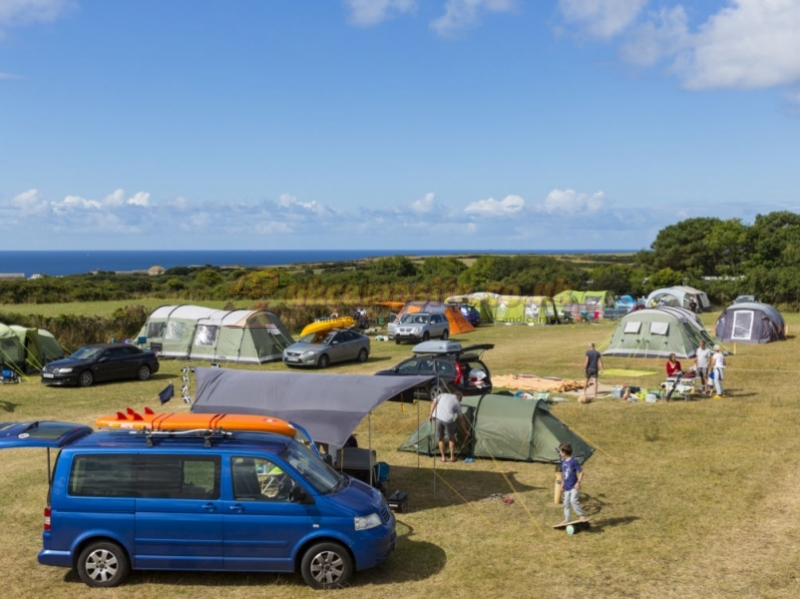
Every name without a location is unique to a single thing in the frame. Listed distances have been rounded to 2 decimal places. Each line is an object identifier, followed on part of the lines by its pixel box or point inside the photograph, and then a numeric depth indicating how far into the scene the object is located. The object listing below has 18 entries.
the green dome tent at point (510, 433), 15.25
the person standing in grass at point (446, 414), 14.91
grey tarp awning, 12.16
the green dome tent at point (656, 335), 29.69
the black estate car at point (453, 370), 21.23
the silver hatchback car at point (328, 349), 28.28
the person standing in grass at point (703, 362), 22.30
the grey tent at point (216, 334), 29.67
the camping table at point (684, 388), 21.50
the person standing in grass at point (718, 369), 21.67
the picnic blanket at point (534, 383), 23.10
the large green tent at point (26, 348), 25.98
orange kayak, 10.02
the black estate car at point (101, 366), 24.22
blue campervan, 9.28
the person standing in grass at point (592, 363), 21.60
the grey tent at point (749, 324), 34.97
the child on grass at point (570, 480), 11.44
